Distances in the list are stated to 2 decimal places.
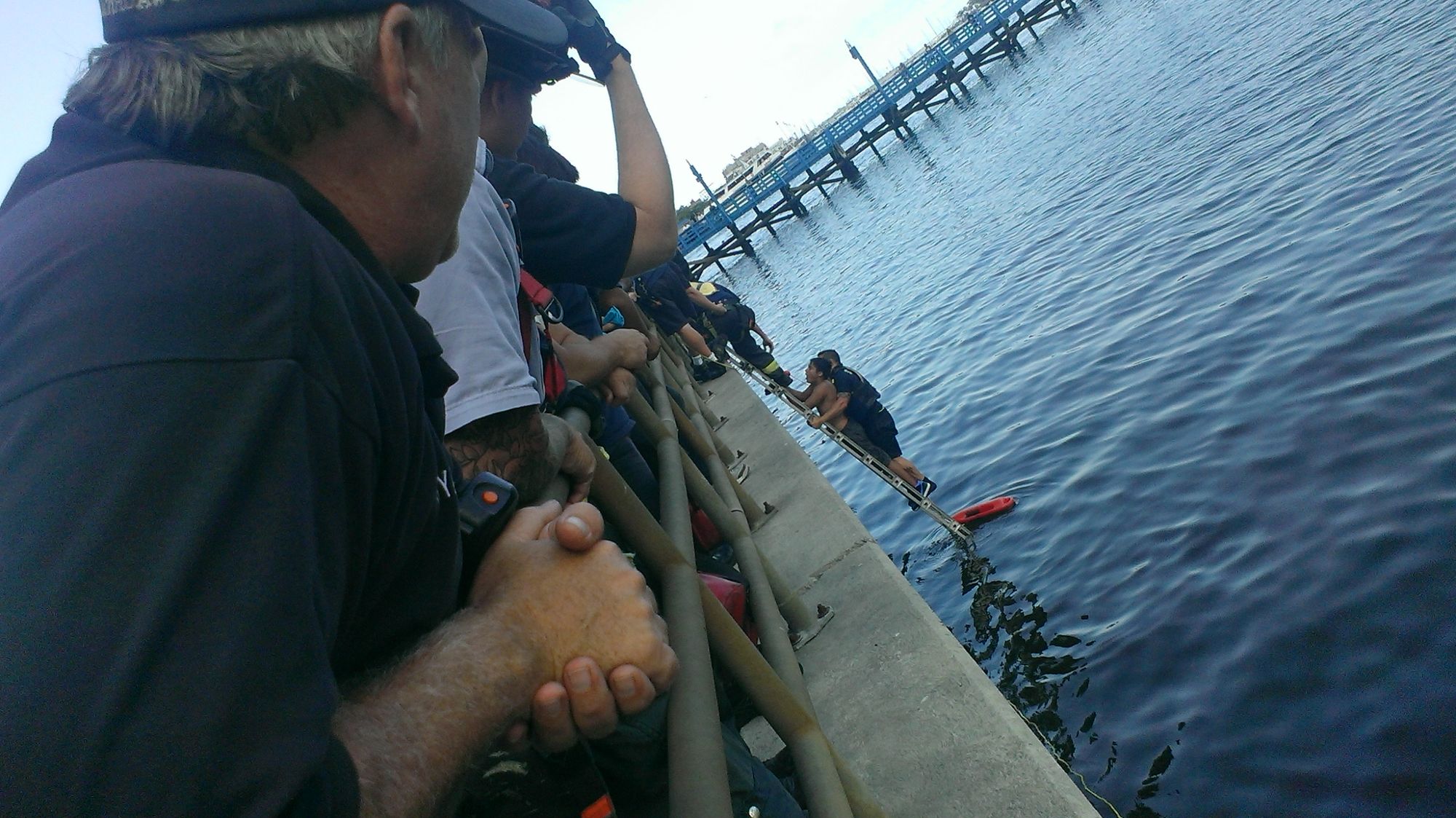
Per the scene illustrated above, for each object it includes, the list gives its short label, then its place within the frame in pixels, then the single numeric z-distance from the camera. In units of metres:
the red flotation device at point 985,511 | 8.95
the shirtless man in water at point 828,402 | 10.09
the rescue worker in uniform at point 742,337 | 11.18
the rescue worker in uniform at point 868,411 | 10.05
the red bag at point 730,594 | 2.87
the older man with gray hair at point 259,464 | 0.68
